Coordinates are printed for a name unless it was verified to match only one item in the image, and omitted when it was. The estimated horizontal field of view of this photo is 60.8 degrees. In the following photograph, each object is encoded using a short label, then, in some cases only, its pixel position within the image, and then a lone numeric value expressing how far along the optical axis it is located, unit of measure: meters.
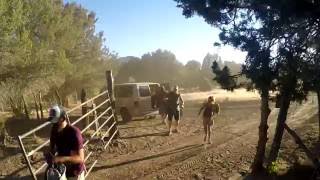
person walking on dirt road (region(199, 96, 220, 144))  8.61
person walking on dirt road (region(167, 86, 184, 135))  10.10
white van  12.56
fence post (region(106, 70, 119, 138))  9.06
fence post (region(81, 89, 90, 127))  9.42
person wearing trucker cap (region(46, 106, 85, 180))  3.68
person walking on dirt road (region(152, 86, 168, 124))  11.81
